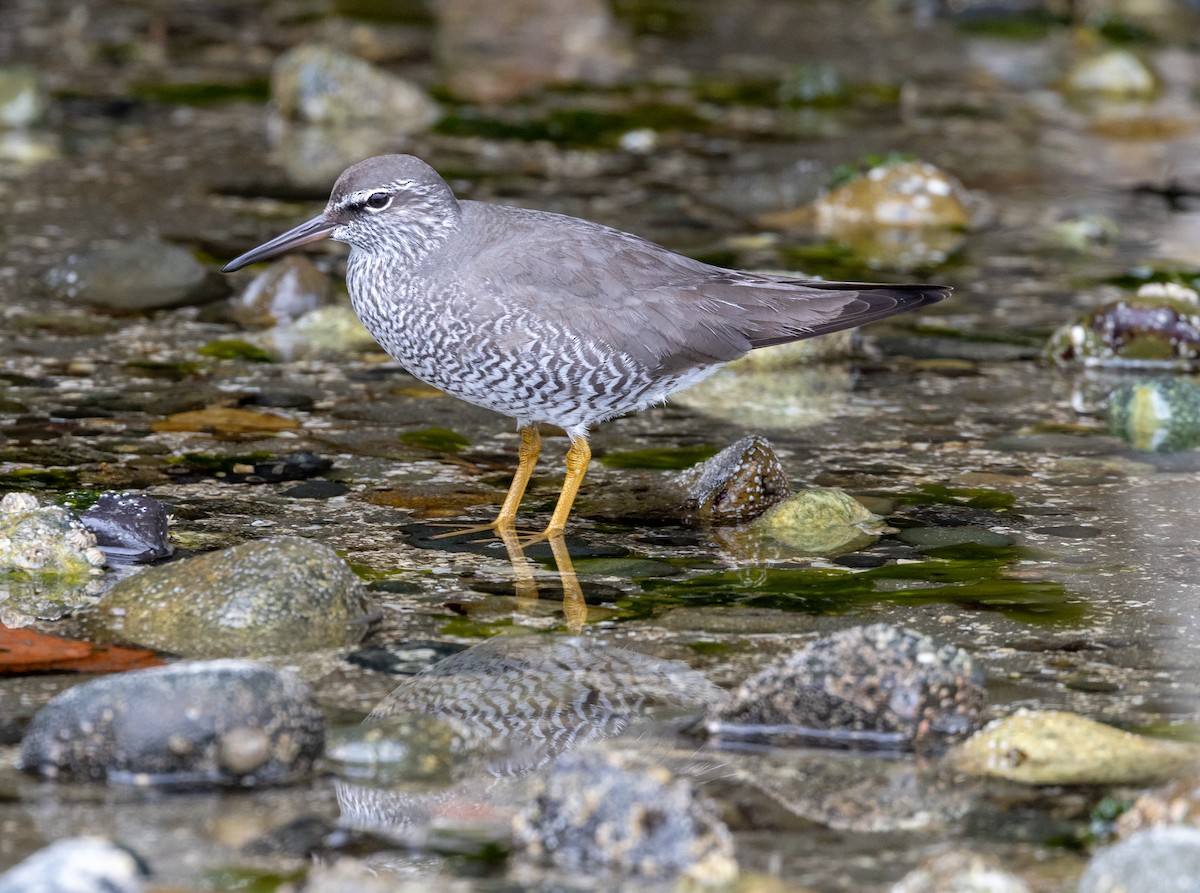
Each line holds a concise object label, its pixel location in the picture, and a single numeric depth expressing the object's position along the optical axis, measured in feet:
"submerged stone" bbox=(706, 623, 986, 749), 28.81
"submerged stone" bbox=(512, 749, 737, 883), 24.25
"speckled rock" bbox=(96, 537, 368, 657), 31.86
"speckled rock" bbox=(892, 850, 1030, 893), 22.63
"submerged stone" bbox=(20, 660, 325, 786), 26.53
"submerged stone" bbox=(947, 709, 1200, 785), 27.14
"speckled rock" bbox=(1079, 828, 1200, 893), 22.41
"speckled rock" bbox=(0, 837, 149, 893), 22.06
